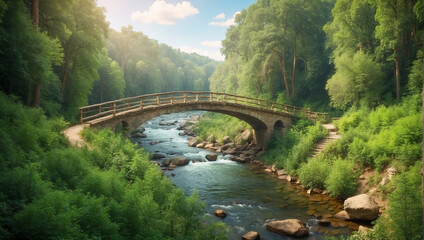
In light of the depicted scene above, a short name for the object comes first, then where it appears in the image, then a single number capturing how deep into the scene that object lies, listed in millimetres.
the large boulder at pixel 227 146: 27994
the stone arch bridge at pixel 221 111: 17266
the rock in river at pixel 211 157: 23797
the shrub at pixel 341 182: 14352
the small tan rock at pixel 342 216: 12096
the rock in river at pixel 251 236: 10414
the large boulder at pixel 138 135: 35094
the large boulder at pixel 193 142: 30312
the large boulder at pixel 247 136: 28139
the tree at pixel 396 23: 19328
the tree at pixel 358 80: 21531
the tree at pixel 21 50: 11945
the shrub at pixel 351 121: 20109
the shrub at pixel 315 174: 15990
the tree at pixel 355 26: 23281
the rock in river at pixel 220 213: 12656
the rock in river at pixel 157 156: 24006
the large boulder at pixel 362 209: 11789
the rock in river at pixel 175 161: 21817
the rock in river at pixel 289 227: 10670
